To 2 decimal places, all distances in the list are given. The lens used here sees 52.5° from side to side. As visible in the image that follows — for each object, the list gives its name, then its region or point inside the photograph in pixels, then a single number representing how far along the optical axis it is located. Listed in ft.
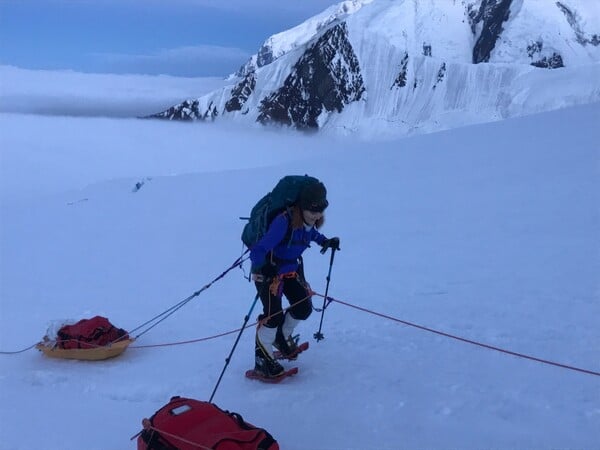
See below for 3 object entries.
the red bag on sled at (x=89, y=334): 20.58
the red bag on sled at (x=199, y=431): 11.79
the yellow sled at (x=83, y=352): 20.42
